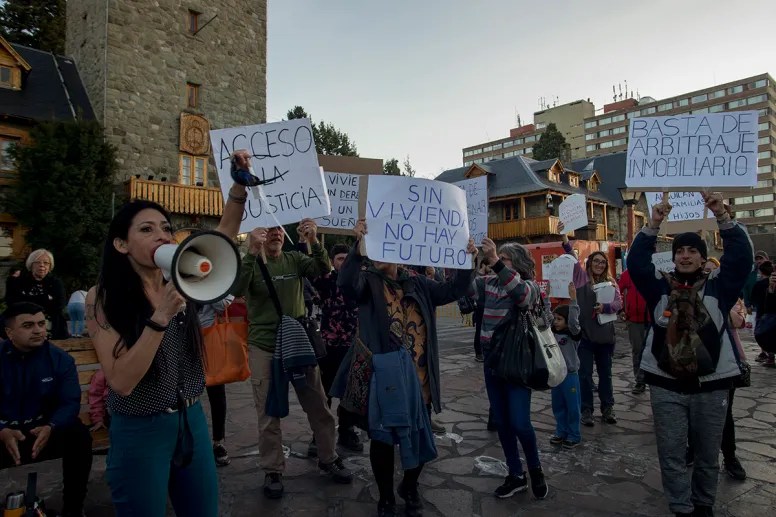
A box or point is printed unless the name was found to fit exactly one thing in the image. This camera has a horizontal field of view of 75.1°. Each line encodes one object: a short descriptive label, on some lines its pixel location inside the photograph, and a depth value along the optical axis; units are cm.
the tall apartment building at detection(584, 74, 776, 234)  9150
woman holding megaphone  186
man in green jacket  380
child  483
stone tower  1950
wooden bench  379
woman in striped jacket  369
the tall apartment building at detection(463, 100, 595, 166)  9825
